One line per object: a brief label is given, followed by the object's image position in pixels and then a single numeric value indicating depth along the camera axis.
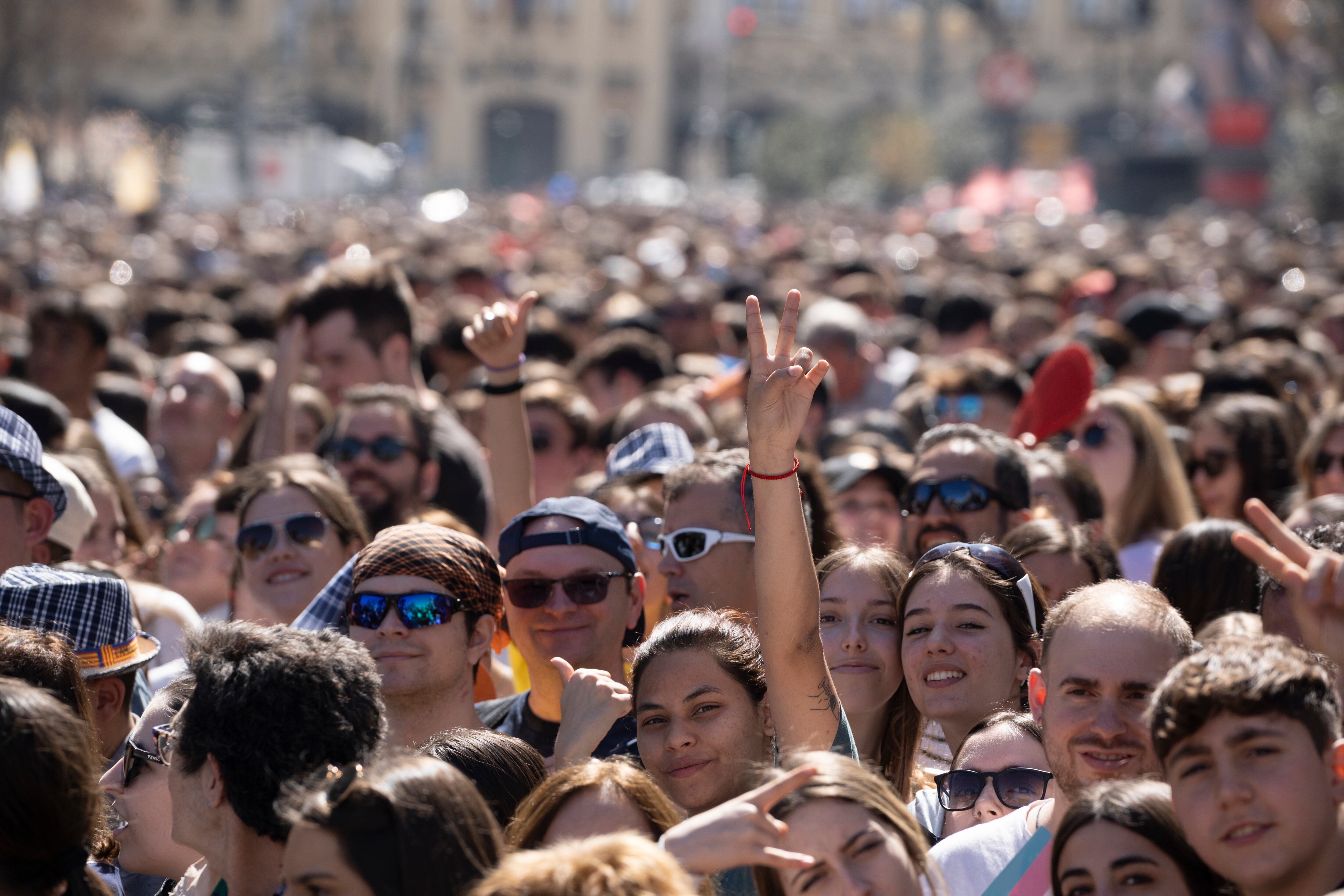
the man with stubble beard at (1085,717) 6.56
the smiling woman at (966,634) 7.98
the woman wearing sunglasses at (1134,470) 12.40
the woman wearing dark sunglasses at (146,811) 7.30
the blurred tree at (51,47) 82.31
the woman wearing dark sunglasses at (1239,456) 12.68
